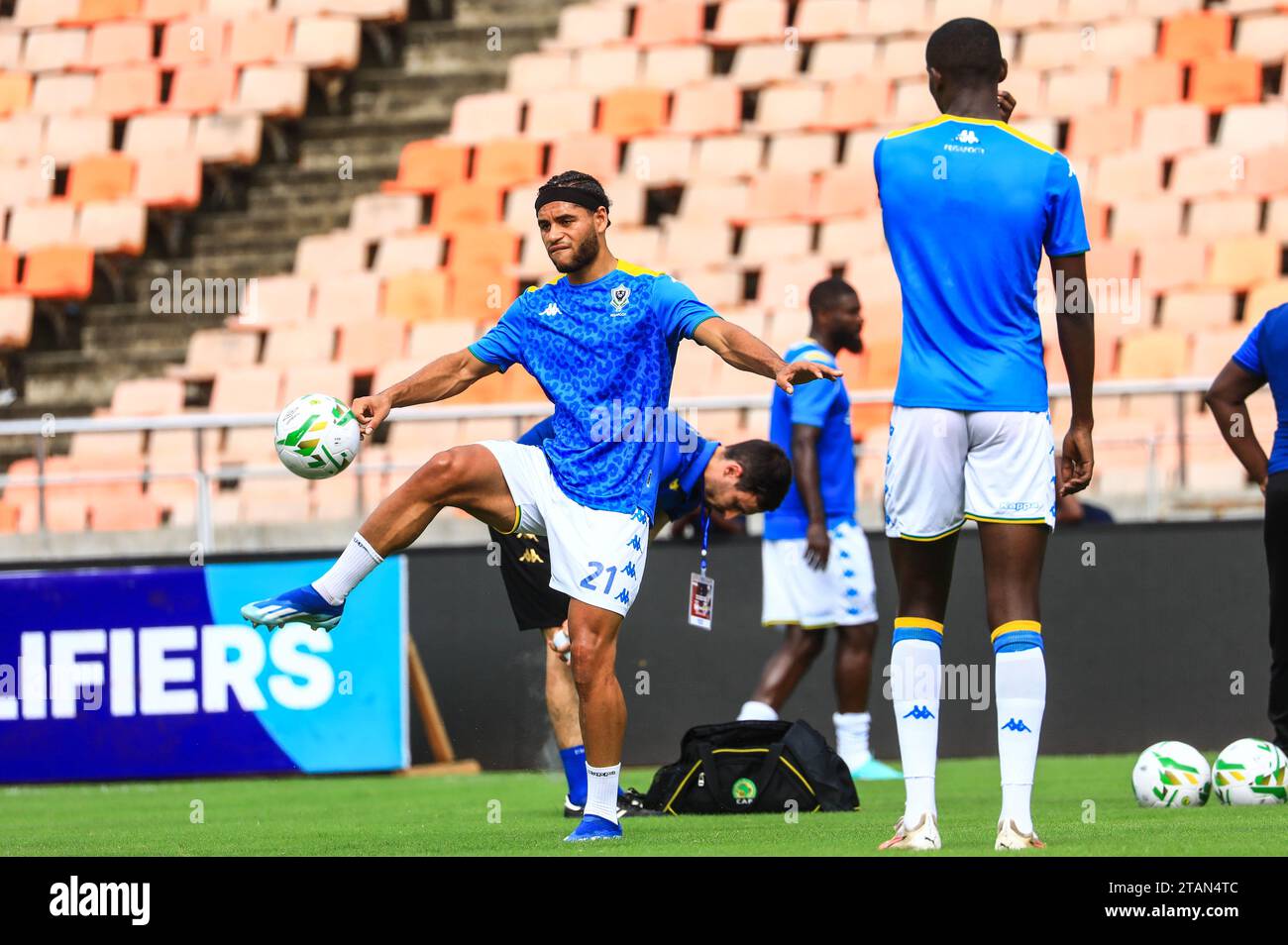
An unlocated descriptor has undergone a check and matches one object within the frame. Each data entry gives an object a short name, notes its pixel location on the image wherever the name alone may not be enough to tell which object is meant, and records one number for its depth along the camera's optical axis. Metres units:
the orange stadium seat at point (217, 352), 17.50
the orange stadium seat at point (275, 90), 20.25
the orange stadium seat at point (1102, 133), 17.44
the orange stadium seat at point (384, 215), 18.83
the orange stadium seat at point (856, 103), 18.58
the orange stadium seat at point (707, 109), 18.95
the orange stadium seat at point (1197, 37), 18.05
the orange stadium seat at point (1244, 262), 15.62
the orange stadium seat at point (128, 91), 20.72
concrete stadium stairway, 18.30
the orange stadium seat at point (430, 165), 19.22
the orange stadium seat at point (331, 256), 18.50
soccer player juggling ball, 6.54
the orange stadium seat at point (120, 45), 21.28
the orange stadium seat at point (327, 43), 20.55
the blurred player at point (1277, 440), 7.95
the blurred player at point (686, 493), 7.36
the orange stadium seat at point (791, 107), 18.83
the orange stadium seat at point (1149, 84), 17.80
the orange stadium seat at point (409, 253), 18.14
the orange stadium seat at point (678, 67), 19.70
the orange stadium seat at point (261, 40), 20.84
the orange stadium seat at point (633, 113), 19.08
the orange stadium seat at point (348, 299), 17.69
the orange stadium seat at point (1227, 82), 17.50
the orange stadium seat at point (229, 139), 19.78
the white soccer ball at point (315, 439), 6.71
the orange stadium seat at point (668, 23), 20.11
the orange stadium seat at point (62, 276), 18.61
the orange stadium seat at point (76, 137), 20.41
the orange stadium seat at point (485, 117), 19.58
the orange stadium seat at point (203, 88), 20.52
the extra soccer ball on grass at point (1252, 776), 7.65
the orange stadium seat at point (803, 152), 18.33
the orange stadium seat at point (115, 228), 19.03
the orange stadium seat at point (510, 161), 18.92
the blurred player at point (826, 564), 9.63
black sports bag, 8.00
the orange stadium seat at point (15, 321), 18.19
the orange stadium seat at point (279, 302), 17.94
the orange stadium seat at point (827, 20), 19.62
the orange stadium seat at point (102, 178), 19.67
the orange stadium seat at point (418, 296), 17.50
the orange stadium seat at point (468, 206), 18.61
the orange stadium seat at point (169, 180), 19.41
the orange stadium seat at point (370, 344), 16.88
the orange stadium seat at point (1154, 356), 14.93
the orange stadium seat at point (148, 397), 16.98
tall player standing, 5.66
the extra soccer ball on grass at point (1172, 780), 7.62
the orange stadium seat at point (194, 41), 21.08
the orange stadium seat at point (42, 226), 19.17
